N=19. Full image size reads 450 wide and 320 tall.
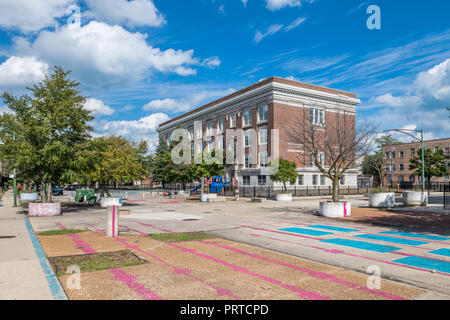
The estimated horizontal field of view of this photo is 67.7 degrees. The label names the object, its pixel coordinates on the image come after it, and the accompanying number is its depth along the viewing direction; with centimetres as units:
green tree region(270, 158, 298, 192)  3856
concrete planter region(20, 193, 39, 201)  3491
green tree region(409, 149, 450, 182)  6133
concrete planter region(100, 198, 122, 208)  2417
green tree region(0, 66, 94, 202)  1903
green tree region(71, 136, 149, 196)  2100
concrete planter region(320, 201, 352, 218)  1853
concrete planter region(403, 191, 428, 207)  2566
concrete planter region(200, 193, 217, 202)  3296
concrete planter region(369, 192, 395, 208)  2447
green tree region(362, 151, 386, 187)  8506
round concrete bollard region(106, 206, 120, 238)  1188
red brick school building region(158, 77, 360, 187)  5303
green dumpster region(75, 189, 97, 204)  2967
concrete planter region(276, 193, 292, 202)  3350
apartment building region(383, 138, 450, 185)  7769
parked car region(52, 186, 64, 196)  5122
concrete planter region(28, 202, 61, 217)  1892
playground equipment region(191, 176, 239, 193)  4938
